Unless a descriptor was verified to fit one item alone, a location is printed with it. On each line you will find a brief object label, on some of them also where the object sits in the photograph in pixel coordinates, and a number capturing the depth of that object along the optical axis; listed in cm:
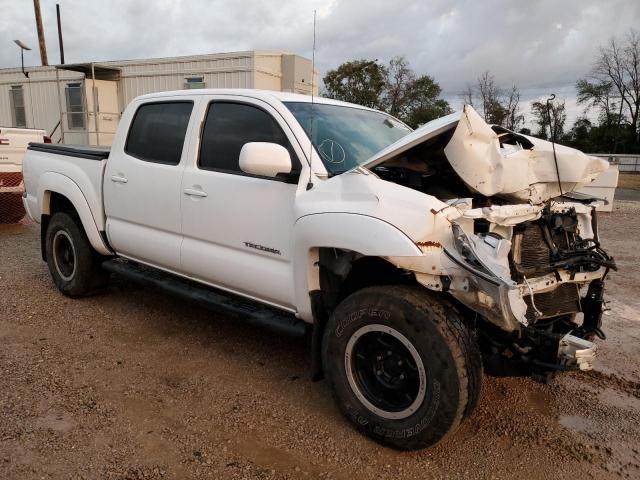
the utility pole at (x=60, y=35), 3086
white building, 1461
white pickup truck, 262
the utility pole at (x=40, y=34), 2438
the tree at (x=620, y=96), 4375
